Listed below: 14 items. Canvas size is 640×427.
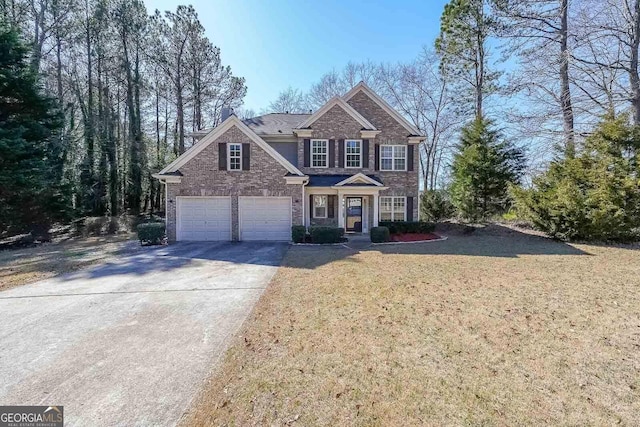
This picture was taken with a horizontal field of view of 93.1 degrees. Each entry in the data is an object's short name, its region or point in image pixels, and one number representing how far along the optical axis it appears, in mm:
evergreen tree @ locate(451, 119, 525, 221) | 20250
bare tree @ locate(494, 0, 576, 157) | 15250
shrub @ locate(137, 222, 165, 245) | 13859
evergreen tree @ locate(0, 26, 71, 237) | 15320
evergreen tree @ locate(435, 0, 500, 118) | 22109
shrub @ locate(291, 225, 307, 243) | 14172
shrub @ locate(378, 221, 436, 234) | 16438
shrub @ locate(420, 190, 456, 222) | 23641
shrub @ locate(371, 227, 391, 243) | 14445
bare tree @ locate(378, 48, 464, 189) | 29375
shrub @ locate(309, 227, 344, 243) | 14055
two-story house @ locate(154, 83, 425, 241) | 14828
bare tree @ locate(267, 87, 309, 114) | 34094
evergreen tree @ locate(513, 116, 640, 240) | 12617
